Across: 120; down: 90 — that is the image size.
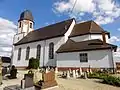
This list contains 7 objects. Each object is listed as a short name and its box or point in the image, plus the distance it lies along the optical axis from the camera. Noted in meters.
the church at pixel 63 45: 12.94
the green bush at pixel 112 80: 6.61
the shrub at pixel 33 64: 12.52
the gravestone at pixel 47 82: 5.78
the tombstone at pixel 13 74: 10.17
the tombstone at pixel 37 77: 6.69
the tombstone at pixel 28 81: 6.15
